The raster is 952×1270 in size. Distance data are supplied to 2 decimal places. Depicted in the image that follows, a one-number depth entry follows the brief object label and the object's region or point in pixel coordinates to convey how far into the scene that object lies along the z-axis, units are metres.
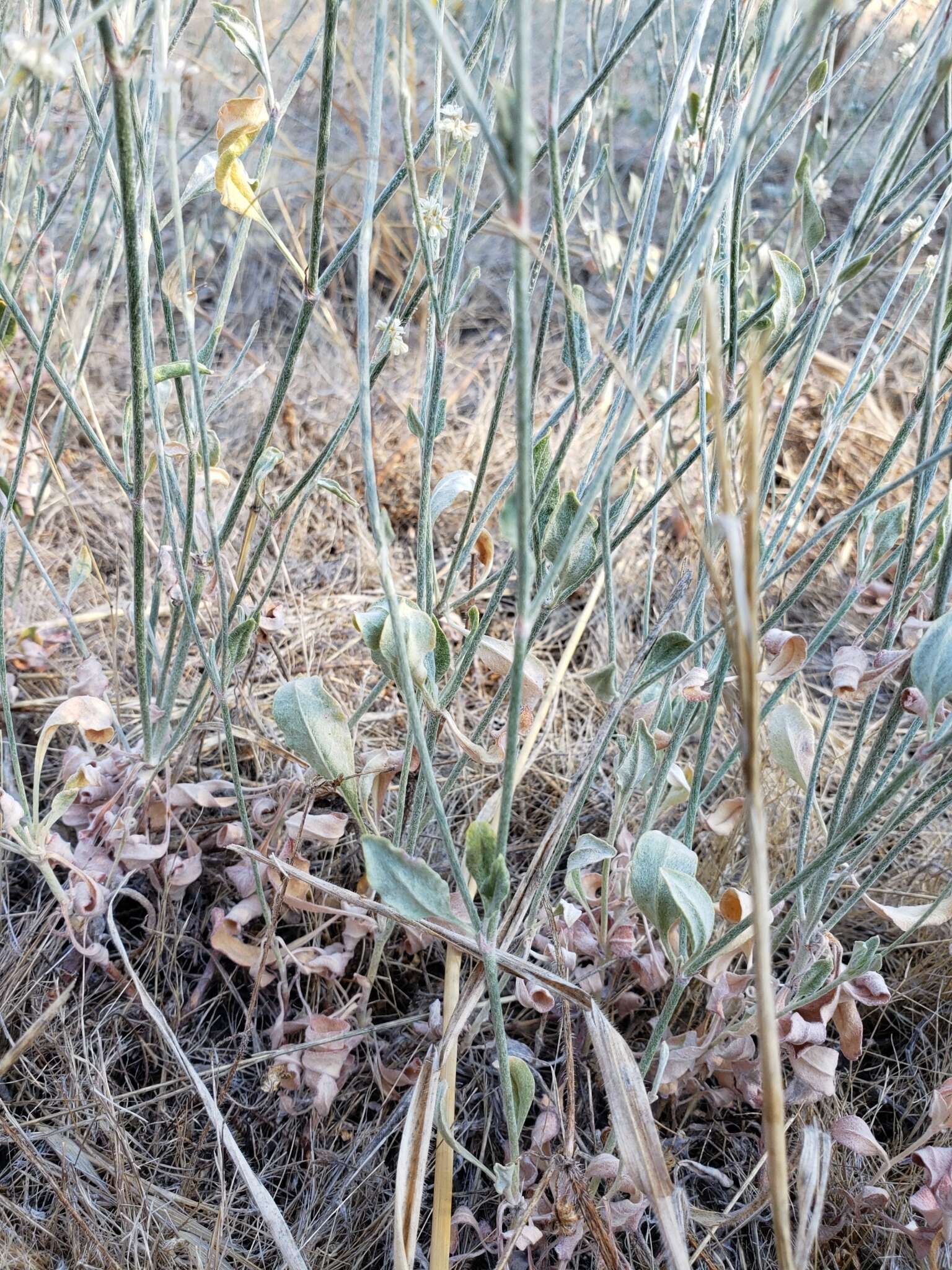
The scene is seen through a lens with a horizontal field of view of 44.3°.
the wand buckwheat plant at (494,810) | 0.25
